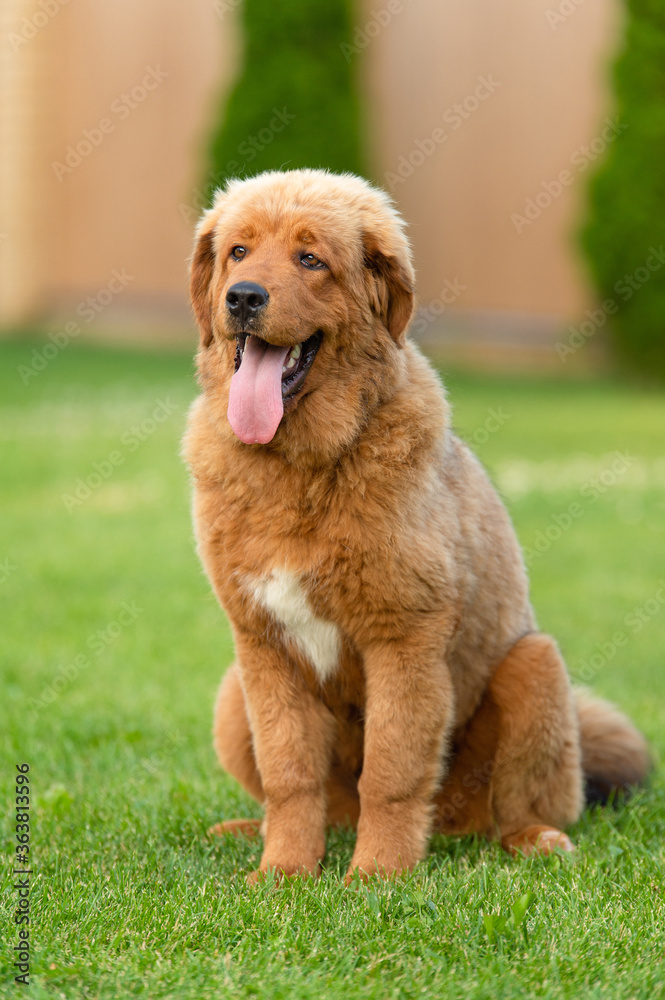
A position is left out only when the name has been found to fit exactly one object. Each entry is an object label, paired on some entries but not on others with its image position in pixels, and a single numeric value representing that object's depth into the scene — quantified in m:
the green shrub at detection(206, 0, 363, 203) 15.91
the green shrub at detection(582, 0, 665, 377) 13.88
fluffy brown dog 3.10
